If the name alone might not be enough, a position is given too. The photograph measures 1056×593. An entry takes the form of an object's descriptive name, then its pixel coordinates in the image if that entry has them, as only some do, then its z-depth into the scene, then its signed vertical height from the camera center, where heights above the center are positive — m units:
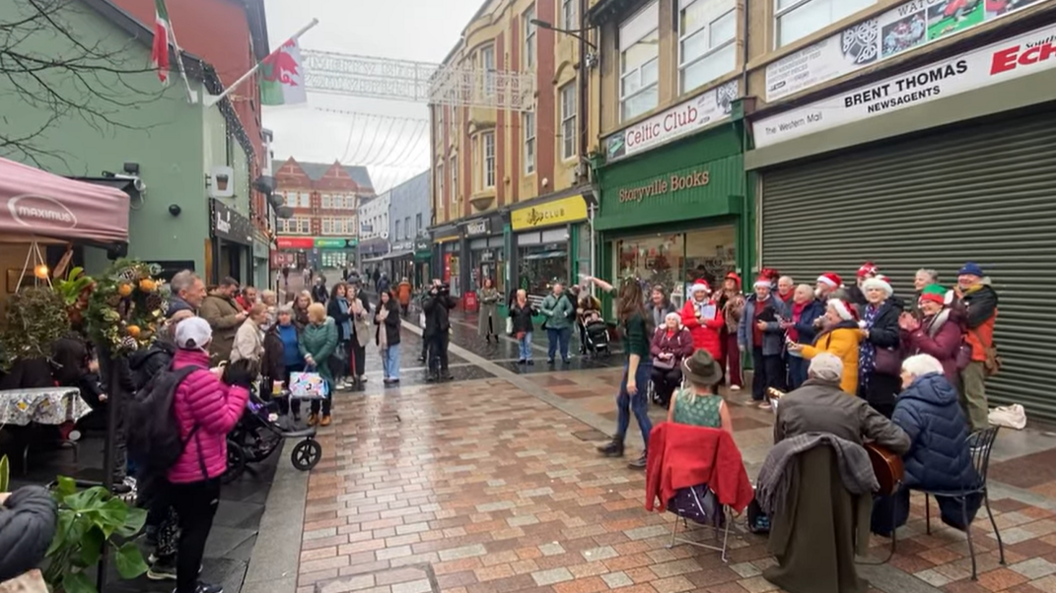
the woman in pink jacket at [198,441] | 3.37 -0.92
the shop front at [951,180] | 6.71 +1.22
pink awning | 4.29 +0.62
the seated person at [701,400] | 4.12 -0.87
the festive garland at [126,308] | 3.51 -0.16
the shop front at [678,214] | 11.12 +1.29
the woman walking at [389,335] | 10.05 -0.95
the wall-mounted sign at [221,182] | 12.28 +2.02
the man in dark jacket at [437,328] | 10.54 -0.89
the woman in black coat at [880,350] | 5.86 -0.75
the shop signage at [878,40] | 7.20 +3.20
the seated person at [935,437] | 3.73 -1.02
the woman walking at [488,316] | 15.65 -1.00
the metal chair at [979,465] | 3.74 -1.26
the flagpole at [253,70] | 11.62 +4.12
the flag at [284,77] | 12.84 +4.37
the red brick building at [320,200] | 74.31 +10.09
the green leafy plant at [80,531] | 2.69 -1.13
